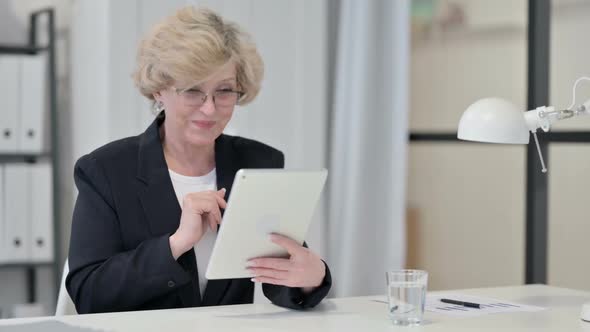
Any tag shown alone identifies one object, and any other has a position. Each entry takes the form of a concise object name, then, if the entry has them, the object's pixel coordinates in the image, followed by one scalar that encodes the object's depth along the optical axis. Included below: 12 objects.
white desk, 3.57
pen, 4.16
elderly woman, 3.98
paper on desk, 4.03
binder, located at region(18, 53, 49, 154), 7.36
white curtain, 8.20
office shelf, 7.55
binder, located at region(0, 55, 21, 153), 7.26
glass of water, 3.65
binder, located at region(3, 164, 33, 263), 7.31
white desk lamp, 3.87
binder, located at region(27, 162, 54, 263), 7.42
